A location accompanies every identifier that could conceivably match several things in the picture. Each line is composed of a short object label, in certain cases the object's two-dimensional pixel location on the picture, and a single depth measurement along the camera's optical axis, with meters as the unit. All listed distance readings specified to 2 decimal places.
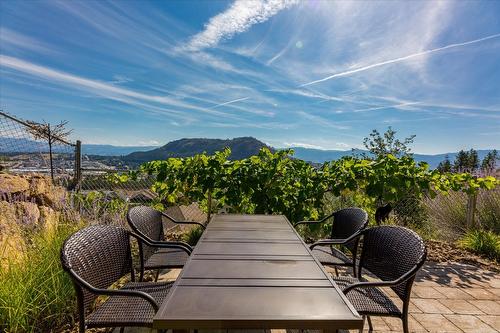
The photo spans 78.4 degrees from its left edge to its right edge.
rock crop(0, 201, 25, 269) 2.49
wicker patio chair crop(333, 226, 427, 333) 1.69
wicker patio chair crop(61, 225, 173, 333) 1.49
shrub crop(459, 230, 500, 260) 4.41
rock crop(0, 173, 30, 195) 3.86
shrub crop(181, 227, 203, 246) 4.34
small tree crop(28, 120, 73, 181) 6.33
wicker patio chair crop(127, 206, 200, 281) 2.33
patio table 1.04
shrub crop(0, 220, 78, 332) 2.01
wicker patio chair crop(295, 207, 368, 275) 2.48
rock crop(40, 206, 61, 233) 2.85
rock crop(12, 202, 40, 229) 2.83
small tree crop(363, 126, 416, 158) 16.34
